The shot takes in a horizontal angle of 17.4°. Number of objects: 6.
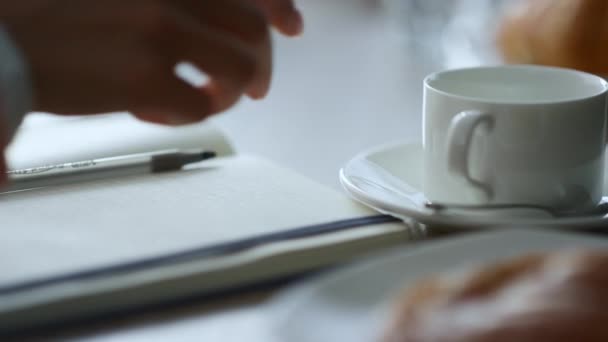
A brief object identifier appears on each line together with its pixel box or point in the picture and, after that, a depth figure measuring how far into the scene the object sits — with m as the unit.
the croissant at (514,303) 0.67
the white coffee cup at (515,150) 0.84
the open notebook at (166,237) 0.75
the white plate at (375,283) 0.70
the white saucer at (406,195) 0.82
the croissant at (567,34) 1.16
